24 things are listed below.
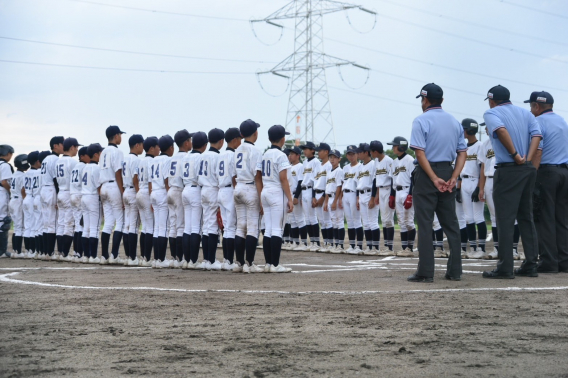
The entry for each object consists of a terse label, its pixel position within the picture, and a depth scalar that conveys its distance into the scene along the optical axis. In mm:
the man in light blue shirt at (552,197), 9961
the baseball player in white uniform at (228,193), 11945
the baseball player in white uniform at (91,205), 14766
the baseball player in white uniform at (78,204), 15220
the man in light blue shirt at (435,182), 8969
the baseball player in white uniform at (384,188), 15922
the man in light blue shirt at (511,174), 9172
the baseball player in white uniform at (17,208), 18047
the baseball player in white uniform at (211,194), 12344
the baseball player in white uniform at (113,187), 14070
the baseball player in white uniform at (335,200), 17719
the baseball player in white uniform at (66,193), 15680
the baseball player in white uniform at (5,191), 17844
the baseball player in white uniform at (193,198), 12711
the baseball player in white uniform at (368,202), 16719
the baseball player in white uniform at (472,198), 14445
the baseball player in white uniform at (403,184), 15391
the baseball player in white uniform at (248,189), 11289
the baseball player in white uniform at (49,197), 16328
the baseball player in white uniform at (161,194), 13359
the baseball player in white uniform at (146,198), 13695
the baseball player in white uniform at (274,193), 11016
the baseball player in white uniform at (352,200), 17391
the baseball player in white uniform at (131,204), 14000
